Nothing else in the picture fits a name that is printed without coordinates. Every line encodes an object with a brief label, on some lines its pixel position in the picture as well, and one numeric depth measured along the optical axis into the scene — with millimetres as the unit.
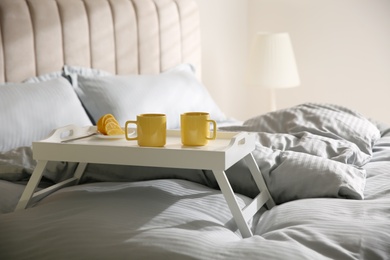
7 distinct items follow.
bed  1818
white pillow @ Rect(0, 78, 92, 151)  2696
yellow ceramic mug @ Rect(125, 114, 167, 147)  2066
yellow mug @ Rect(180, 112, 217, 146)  2087
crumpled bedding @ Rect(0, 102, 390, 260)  1772
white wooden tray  1951
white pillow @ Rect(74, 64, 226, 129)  3118
